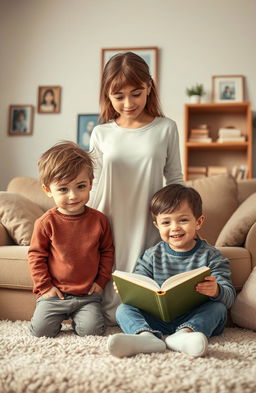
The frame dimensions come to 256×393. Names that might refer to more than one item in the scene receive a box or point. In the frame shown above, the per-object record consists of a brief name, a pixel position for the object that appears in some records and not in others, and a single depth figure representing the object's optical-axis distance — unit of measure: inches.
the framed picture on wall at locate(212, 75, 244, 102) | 169.8
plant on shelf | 165.5
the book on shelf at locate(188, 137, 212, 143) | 164.1
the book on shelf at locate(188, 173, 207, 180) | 166.7
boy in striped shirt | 64.4
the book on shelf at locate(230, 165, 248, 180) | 163.6
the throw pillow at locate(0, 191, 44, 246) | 93.4
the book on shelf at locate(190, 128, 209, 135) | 165.5
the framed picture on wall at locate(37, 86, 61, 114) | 177.8
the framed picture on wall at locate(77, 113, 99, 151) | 175.0
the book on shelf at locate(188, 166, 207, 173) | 165.5
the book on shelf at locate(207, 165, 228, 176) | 165.6
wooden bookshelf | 168.4
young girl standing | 74.6
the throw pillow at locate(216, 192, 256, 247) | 86.3
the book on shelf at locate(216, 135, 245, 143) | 161.9
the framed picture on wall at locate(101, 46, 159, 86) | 173.2
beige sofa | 82.9
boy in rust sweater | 71.9
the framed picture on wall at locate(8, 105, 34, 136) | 178.7
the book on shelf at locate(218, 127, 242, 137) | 162.7
